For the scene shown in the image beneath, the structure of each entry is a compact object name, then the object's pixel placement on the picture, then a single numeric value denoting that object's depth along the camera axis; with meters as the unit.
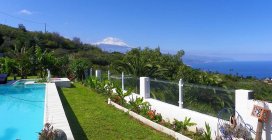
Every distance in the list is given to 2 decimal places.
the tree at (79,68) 15.48
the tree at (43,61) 16.27
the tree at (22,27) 43.16
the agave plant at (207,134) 4.11
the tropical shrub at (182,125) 4.81
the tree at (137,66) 9.66
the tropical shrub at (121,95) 7.44
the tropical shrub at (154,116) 5.62
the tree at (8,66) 15.84
